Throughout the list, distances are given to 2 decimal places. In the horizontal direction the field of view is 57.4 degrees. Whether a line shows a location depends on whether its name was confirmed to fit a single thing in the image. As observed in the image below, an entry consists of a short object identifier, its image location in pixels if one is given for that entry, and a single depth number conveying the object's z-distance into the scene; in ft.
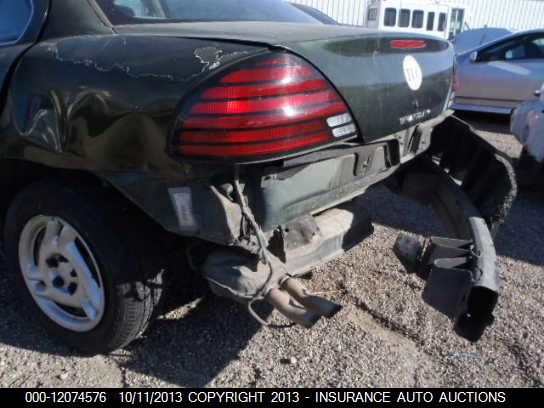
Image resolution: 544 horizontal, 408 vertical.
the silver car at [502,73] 24.00
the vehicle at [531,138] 14.43
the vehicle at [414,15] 50.26
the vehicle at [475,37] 35.35
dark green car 5.55
